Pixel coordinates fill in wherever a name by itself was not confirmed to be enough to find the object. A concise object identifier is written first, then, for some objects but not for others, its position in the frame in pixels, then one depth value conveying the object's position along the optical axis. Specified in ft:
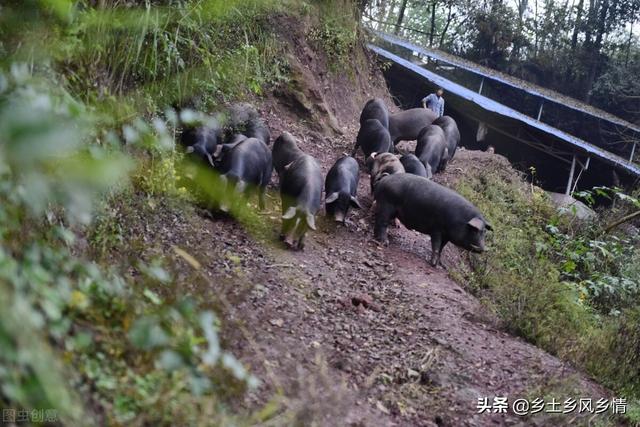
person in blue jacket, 57.62
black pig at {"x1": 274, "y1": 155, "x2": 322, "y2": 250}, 23.72
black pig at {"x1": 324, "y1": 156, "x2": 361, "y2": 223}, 27.99
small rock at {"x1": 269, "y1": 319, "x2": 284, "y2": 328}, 16.56
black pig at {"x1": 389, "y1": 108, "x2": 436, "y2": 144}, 45.19
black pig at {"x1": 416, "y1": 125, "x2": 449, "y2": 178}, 39.86
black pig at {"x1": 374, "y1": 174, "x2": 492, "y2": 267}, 28.60
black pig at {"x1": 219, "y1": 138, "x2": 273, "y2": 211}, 24.09
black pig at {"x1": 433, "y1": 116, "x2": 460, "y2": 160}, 44.19
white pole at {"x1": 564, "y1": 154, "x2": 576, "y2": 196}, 62.14
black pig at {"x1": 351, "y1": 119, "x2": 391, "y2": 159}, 38.09
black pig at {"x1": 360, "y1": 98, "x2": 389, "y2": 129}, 41.16
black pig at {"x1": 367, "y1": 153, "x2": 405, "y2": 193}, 33.24
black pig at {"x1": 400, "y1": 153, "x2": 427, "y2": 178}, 34.83
